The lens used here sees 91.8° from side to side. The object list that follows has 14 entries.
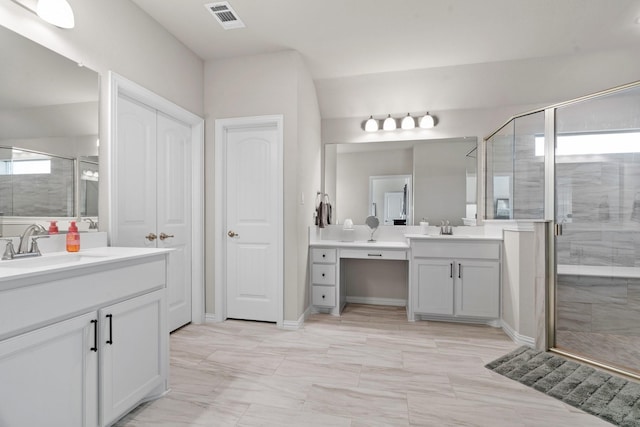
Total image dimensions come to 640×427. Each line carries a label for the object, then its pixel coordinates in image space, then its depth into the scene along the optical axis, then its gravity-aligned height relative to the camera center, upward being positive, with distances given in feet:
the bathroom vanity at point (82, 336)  3.73 -1.84
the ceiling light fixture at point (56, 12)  5.55 +3.63
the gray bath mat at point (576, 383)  5.80 -3.73
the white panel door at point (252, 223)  10.32 -0.42
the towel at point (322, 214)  12.14 -0.12
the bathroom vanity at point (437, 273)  10.20 -2.12
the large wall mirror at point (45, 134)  5.29 +1.45
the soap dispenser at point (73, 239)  5.90 -0.55
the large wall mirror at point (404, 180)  11.93 +1.23
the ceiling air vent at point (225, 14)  7.77 +5.15
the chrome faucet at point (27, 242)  5.25 -0.54
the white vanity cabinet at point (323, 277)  11.20 -2.42
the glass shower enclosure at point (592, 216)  8.00 -0.12
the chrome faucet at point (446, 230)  11.75 -0.71
